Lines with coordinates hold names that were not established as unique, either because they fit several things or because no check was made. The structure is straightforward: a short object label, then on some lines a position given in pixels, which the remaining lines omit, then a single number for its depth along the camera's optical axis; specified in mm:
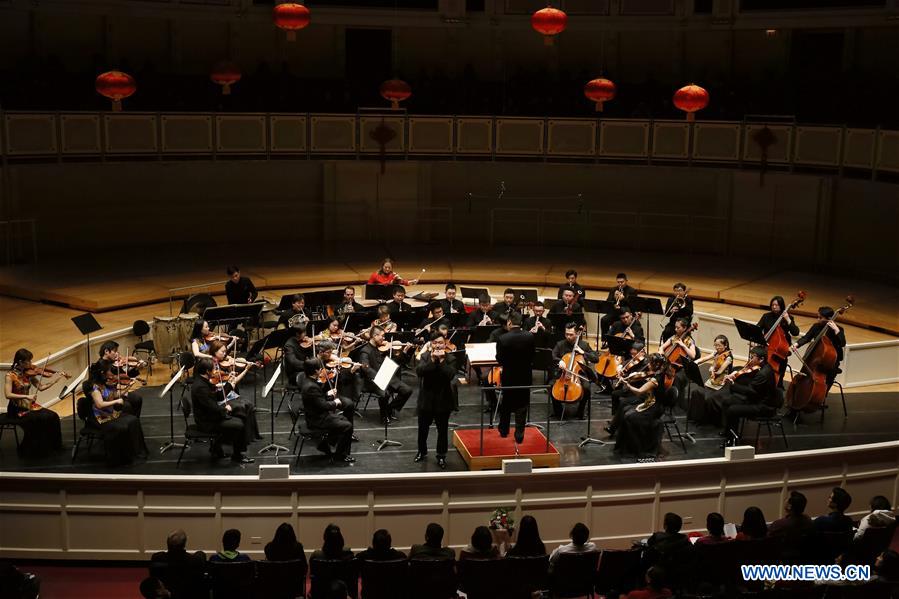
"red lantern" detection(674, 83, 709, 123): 16453
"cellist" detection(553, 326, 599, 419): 13664
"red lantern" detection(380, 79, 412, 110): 17953
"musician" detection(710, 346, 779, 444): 12688
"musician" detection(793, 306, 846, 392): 13516
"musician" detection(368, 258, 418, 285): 17172
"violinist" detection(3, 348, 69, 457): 12000
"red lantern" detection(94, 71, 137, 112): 15250
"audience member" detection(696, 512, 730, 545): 9164
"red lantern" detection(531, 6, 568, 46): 15945
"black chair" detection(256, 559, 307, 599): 8805
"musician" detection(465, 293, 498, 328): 15266
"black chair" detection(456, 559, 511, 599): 8844
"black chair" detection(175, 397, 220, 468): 11867
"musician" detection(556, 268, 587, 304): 16359
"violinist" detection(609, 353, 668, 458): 12273
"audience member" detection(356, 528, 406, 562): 8844
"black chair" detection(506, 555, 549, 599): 8906
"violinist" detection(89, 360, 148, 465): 11758
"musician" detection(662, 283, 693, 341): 15711
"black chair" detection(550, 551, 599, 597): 9039
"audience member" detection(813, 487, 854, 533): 9438
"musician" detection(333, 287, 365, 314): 15531
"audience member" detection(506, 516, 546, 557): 9125
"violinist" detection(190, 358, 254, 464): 11828
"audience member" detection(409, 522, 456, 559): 9039
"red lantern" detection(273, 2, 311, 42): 15594
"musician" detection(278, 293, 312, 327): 14859
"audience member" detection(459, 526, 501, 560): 8930
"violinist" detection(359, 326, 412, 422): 13516
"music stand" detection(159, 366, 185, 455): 12422
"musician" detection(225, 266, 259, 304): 16408
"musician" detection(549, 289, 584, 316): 15797
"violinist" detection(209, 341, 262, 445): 12077
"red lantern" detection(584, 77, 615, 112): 17062
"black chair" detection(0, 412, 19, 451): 12047
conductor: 12398
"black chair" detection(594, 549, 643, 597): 8961
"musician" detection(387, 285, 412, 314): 15406
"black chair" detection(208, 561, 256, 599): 8742
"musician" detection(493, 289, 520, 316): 15578
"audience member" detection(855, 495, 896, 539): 9453
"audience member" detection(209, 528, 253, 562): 8875
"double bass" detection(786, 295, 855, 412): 13570
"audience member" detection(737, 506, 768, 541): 9273
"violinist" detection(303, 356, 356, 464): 12000
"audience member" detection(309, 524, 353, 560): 8930
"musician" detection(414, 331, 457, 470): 11812
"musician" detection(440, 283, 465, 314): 15852
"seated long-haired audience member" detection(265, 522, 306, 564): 9008
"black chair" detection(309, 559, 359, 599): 8875
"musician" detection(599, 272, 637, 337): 15938
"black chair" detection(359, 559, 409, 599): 8797
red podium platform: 11898
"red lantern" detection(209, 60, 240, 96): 16245
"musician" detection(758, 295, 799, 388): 14114
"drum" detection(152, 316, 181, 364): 15859
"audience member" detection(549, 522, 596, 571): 9102
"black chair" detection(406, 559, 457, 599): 8789
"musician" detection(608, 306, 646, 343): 14539
